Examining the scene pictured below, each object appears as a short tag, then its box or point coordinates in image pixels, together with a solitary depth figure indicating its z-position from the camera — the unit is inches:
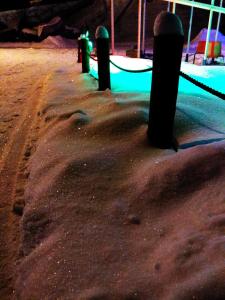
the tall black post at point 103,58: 152.9
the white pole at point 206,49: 238.8
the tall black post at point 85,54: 215.0
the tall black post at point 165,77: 81.3
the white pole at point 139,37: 290.1
